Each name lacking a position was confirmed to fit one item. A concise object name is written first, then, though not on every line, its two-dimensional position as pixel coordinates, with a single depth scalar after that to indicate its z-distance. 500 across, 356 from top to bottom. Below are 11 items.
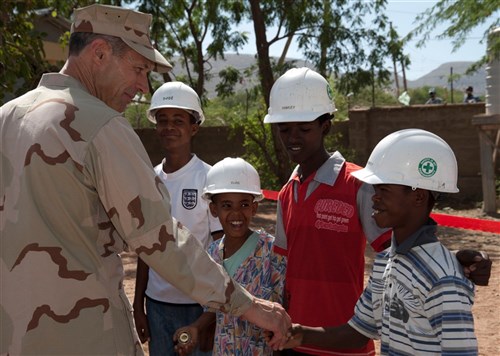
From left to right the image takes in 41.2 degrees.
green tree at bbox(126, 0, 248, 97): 14.29
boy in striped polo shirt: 2.11
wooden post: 12.48
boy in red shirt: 2.86
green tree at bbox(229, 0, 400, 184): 13.53
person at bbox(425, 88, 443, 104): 18.37
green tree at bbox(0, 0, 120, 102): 6.68
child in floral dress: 3.11
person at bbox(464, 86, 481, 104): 18.30
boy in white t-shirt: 3.61
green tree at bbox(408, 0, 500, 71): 7.36
